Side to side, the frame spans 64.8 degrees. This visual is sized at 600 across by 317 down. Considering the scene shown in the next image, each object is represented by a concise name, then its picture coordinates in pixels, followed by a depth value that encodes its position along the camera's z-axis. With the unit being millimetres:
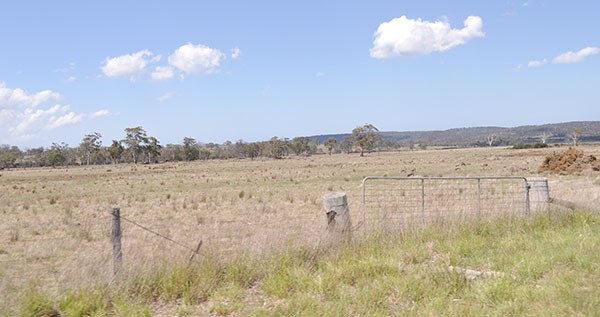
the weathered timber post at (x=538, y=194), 9852
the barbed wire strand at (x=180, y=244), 6493
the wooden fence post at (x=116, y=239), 6051
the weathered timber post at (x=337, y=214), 7367
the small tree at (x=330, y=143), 157612
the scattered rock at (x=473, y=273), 5777
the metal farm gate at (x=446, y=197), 8688
